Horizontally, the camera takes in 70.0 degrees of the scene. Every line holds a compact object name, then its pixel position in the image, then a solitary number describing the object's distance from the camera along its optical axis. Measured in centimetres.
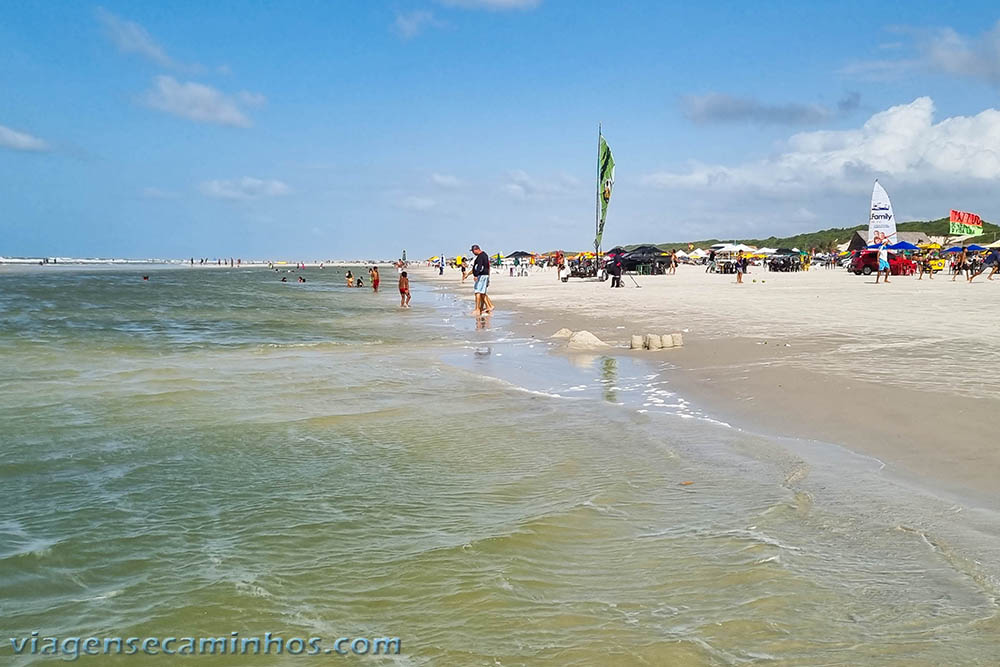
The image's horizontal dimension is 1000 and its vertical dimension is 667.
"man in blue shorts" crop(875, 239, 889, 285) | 3771
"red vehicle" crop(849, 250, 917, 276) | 4509
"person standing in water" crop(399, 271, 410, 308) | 2716
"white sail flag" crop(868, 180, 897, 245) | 6366
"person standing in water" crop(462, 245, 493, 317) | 2023
